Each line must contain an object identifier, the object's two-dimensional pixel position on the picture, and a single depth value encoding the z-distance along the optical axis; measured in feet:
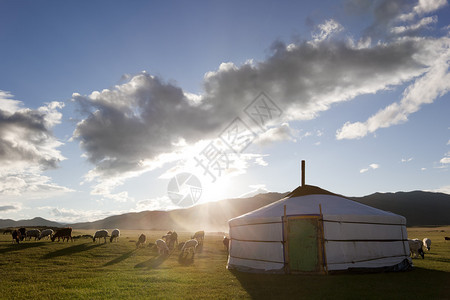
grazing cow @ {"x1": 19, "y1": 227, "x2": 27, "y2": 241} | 78.84
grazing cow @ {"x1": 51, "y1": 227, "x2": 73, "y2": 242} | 71.87
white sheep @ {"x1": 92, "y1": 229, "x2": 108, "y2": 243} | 73.38
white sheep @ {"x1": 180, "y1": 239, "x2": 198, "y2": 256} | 57.98
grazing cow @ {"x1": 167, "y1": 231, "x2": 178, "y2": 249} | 72.90
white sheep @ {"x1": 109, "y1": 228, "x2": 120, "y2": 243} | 78.28
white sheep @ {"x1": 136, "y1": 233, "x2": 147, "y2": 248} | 71.14
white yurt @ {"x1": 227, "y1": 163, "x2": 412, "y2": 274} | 35.81
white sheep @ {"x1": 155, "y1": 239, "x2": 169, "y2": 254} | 60.14
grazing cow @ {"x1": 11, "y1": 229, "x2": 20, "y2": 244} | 68.50
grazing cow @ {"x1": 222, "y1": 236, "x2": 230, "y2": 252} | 69.51
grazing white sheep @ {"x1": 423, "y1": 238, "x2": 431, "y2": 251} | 68.55
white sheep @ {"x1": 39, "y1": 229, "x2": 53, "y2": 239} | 77.46
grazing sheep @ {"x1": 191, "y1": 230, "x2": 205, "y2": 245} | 81.95
